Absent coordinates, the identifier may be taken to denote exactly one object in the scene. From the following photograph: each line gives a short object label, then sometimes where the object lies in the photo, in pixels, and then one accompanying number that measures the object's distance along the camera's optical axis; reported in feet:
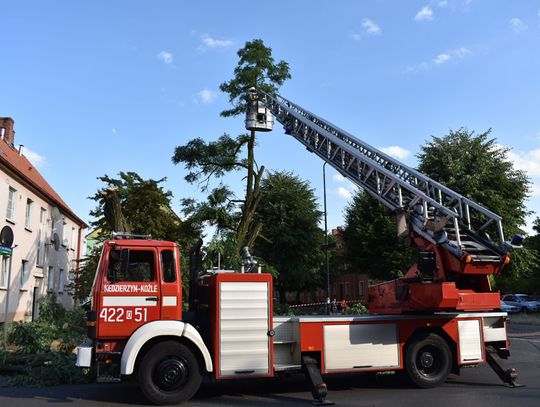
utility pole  94.34
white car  136.15
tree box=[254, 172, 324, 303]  130.52
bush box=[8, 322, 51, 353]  44.11
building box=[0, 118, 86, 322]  71.00
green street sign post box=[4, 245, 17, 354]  41.36
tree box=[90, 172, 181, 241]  76.74
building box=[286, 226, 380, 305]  185.16
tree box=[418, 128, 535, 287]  87.45
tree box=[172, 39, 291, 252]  72.59
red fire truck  26.84
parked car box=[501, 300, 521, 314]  131.54
